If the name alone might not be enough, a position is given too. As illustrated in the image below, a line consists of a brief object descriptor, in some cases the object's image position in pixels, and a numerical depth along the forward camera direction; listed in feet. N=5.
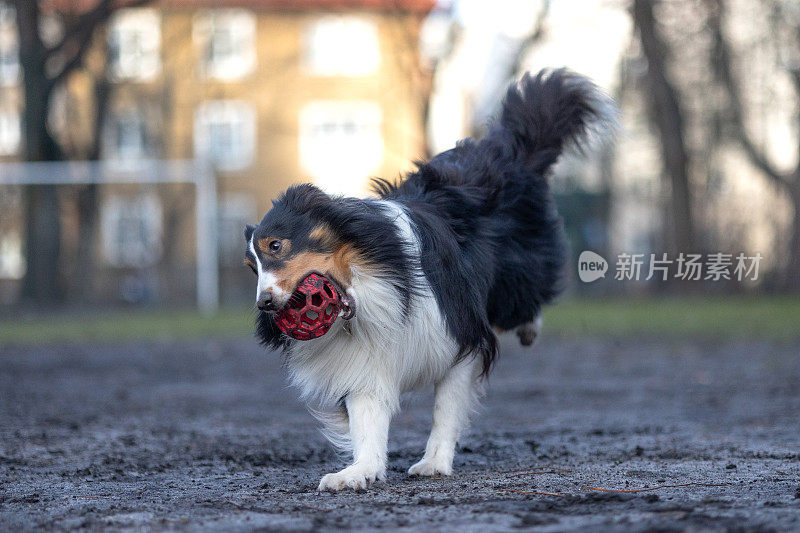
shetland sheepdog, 13.62
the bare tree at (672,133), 69.56
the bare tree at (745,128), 67.92
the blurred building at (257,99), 102.17
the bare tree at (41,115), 70.85
